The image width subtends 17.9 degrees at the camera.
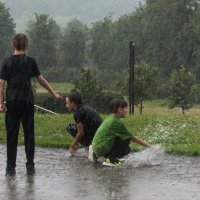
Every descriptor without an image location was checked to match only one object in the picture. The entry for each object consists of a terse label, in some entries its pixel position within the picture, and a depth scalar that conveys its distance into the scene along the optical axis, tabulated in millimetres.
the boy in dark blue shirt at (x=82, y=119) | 9641
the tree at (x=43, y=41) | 99000
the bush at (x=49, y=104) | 36656
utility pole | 21153
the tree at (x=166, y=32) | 83625
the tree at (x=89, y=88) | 38875
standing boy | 7703
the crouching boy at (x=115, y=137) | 8766
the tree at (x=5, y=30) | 109625
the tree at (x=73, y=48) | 111375
